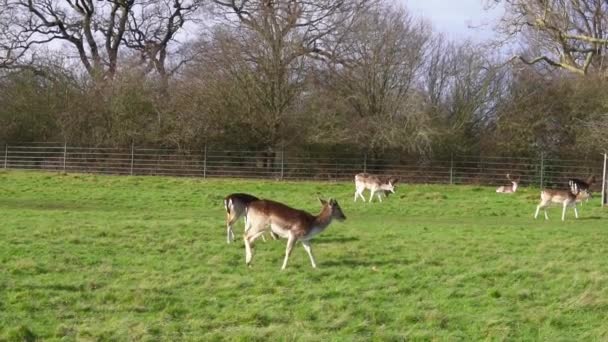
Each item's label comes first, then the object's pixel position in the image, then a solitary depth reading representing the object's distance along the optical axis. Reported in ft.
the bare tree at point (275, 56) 103.45
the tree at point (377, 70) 102.99
